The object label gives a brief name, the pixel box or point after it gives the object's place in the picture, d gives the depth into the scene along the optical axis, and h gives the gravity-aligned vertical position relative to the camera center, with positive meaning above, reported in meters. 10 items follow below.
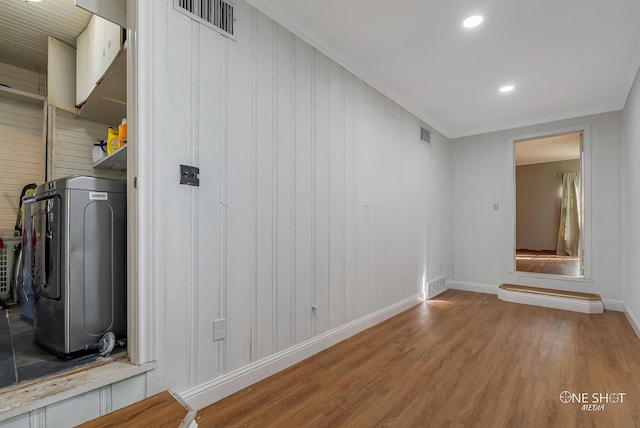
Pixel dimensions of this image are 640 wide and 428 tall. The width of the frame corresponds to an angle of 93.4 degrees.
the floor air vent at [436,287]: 4.52 -1.12
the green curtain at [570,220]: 7.96 -0.12
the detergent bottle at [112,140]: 2.34 +0.61
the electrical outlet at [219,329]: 1.84 -0.69
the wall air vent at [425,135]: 4.43 +1.22
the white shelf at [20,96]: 2.92 +1.23
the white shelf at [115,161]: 2.24 +0.51
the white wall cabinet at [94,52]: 2.11 +1.29
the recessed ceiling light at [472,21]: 2.31 +1.52
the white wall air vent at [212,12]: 1.76 +1.25
